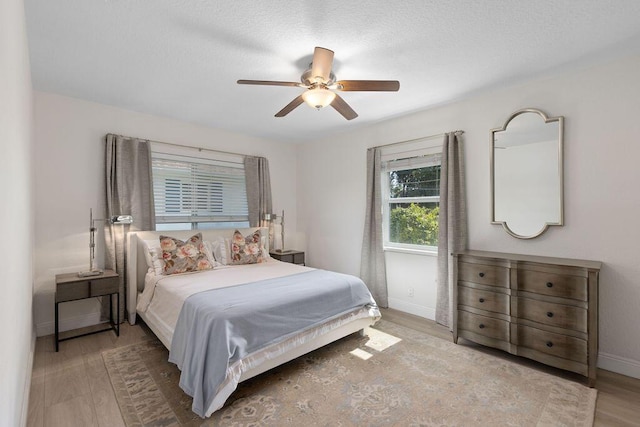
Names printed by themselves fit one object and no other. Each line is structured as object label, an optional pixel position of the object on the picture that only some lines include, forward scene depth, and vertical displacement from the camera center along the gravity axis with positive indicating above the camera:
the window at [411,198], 3.75 +0.16
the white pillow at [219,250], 4.01 -0.53
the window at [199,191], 3.98 +0.29
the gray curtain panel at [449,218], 3.35 -0.09
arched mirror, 2.77 +0.35
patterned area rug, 1.95 -1.34
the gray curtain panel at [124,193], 3.48 +0.23
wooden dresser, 2.31 -0.83
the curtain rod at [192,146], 3.81 +0.90
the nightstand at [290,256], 4.69 -0.71
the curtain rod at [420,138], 3.49 +0.88
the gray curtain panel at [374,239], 4.10 -0.40
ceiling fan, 2.11 +0.96
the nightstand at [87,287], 2.87 -0.75
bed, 2.04 -0.86
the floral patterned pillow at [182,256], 3.35 -0.51
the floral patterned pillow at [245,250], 3.98 -0.53
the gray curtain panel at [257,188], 4.77 +0.37
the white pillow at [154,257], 3.40 -0.52
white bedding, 2.65 -0.71
